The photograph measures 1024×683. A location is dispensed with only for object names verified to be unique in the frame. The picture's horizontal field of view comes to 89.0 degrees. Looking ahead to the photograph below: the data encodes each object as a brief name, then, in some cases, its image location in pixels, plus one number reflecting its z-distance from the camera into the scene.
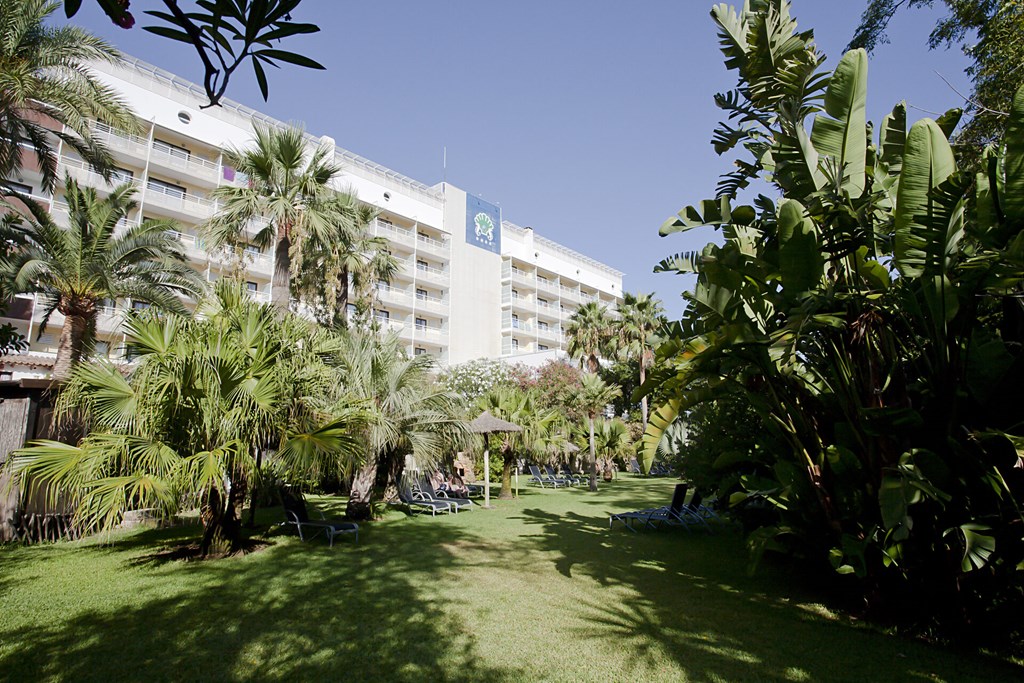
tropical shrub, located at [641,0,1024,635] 4.57
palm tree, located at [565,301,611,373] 35.38
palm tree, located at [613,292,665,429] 33.31
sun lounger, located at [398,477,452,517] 13.13
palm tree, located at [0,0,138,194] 9.02
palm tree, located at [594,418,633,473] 25.17
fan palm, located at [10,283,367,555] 6.64
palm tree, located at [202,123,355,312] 15.52
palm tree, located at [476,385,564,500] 17.14
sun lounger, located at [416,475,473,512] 14.76
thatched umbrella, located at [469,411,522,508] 14.86
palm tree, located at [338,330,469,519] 12.17
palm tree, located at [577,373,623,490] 27.11
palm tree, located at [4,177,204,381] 12.02
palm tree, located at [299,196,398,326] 18.09
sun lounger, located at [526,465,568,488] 22.48
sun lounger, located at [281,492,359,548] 9.72
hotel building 28.56
